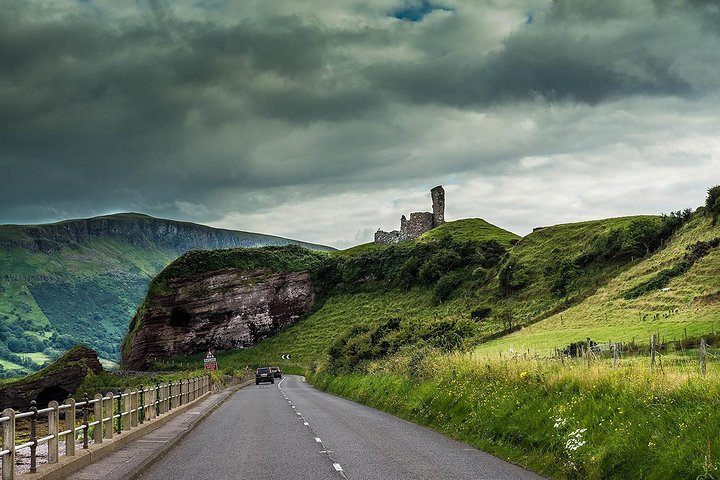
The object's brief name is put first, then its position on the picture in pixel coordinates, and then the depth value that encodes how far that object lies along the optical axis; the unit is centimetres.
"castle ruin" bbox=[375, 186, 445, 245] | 19462
